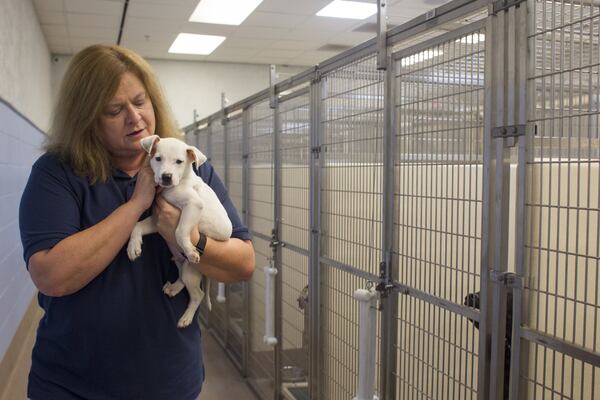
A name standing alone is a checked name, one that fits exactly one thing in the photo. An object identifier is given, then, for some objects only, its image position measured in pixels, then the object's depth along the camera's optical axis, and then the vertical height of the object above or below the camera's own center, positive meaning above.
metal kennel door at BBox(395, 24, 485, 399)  1.60 -0.12
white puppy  1.36 -0.11
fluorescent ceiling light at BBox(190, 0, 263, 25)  6.05 +1.83
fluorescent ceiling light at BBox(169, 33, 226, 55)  7.69 +1.85
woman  1.22 -0.20
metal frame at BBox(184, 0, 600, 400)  1.37 -0.06
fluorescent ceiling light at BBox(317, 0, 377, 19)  6.10 +1.83
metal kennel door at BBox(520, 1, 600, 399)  1.26 -0.04
